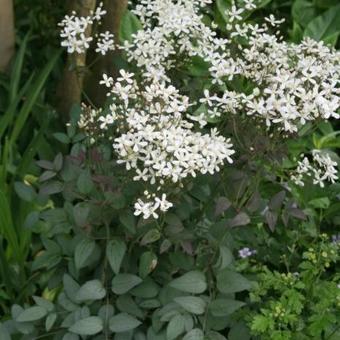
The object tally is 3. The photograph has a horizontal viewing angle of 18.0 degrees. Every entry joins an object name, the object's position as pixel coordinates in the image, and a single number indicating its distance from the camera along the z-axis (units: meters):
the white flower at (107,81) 1.36
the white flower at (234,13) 1.49
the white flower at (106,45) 1.47
